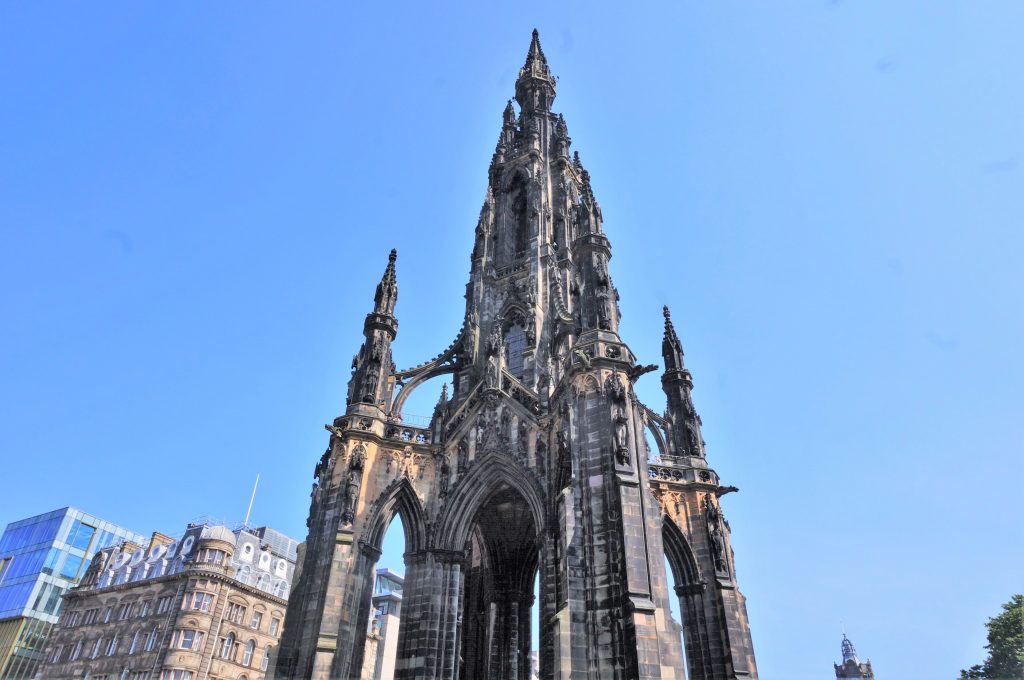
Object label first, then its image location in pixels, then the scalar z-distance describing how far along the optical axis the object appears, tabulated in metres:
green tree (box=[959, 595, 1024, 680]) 32.22
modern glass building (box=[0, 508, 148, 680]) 54.53
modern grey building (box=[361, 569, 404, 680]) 53.22
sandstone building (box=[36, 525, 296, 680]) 42.34
